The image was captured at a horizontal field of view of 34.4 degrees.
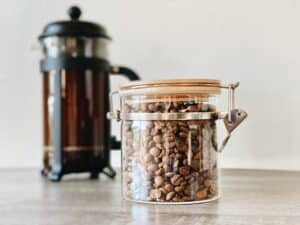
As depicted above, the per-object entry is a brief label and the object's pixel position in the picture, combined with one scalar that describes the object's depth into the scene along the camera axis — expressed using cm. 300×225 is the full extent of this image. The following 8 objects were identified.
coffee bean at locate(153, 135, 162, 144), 66
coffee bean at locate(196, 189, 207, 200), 66
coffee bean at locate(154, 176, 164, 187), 65
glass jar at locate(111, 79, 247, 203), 65
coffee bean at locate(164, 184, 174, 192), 65
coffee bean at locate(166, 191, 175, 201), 64
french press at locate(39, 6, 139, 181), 92
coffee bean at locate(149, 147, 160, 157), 66
